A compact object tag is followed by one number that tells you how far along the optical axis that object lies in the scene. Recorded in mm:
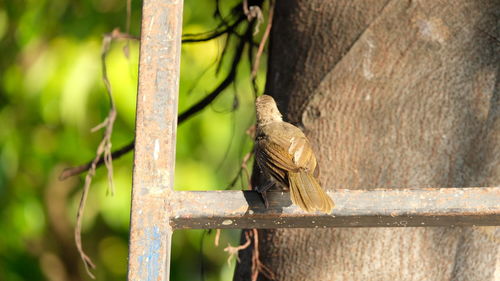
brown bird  4478
